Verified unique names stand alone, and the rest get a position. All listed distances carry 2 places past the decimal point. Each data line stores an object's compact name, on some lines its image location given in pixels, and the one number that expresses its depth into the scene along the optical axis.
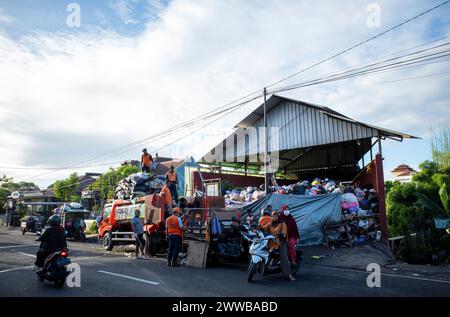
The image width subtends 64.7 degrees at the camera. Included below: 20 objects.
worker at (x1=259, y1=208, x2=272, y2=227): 10.01
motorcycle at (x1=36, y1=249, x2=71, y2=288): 7.67
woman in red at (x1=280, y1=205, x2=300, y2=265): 9.30
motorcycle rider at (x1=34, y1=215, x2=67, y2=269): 8.05
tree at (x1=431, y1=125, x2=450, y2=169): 18.72
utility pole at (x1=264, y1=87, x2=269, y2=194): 16.18
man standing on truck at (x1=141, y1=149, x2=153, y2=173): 15.91
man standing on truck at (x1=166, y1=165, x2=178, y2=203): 14.34
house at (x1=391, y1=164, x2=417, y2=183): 53.09
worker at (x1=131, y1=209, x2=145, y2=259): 13.49
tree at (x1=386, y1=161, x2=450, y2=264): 12.20
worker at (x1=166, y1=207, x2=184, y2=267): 10.99
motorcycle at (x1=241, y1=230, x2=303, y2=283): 8.41
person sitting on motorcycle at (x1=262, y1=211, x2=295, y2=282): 8.80
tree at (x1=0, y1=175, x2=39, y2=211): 57.67
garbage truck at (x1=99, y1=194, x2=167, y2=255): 13.13
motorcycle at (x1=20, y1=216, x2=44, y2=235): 29.80
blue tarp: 14.80
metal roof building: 18.95
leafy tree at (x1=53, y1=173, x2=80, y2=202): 48.21
